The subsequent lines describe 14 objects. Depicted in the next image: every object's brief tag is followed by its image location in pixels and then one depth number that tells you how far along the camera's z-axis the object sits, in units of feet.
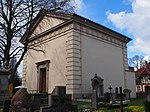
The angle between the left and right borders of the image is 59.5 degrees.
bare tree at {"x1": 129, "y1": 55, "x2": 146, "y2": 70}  126.29
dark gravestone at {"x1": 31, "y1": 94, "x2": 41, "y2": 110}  23.56
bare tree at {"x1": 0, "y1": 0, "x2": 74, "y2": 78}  35.17
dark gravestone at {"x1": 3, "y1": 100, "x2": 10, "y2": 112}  15.59
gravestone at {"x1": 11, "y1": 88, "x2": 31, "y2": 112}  21.13
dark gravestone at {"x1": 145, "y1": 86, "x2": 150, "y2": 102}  16.82
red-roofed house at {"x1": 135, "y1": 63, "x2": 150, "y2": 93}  86.72
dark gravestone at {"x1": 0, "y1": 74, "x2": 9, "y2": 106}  23.66
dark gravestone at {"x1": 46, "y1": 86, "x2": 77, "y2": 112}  14.97
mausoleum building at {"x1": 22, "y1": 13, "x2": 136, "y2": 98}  37.06
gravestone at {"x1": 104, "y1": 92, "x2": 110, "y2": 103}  30.75
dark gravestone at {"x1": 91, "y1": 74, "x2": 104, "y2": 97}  36.74
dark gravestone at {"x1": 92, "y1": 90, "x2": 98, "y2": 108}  24.46
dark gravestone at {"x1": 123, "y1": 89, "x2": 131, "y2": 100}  39.67
